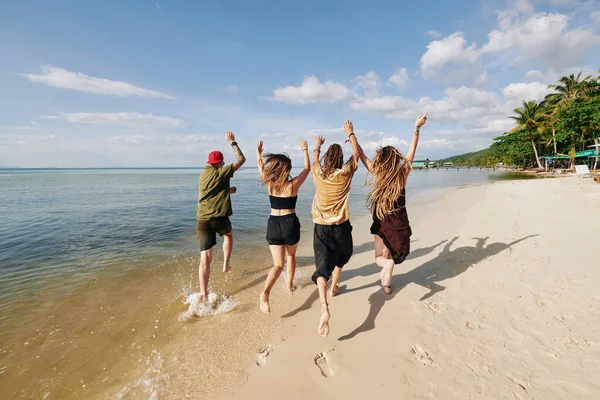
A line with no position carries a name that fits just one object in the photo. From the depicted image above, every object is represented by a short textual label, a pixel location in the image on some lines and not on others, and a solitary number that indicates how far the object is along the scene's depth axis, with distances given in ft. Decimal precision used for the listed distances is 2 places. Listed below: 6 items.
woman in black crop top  11.56
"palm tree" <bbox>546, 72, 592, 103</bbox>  131.95
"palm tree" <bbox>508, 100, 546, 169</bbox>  151.12
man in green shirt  13.83
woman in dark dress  12.12
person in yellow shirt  10.87
